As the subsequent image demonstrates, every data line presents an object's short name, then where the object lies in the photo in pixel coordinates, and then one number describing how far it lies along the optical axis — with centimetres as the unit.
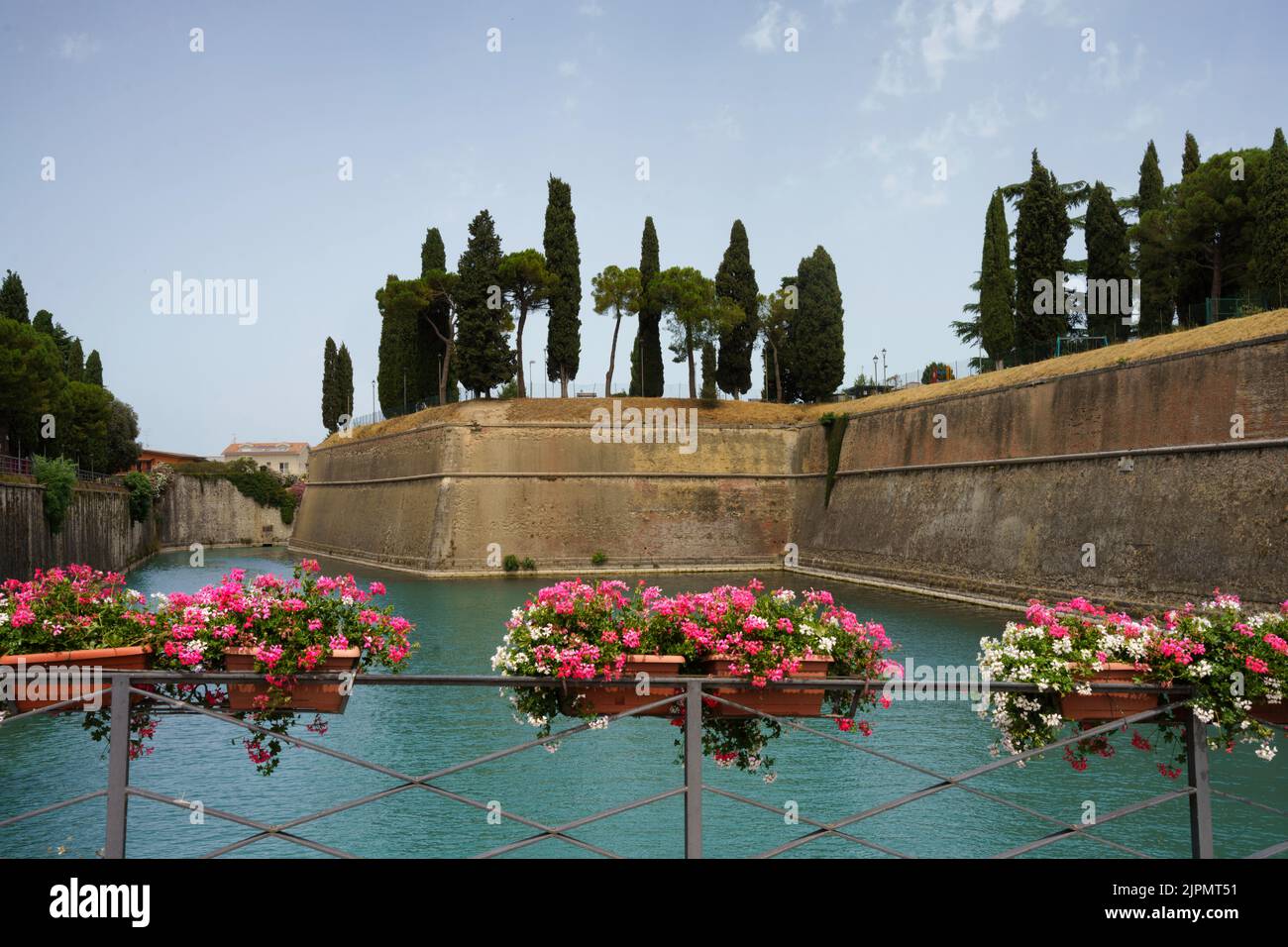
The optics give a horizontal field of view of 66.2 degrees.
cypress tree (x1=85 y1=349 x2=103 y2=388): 5678
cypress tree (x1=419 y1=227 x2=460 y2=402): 4738
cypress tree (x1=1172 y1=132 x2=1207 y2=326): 3269
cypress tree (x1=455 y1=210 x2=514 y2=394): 3866
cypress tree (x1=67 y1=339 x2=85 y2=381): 5384
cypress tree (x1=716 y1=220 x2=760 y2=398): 4181
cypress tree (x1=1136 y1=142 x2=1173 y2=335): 3312
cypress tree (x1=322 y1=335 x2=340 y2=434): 5856
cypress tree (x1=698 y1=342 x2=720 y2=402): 4062
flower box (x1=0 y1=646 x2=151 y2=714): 412
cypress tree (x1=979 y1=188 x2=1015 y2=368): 3569
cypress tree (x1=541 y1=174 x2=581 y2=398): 4062
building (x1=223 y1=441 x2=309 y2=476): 10344
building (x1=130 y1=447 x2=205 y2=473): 7036
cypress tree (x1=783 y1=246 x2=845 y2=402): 4128
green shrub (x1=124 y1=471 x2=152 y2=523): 4547
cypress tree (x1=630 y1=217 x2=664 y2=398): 4278
